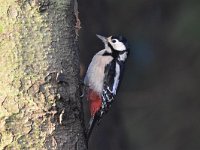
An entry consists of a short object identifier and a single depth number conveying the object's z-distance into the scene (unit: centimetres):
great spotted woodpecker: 841
